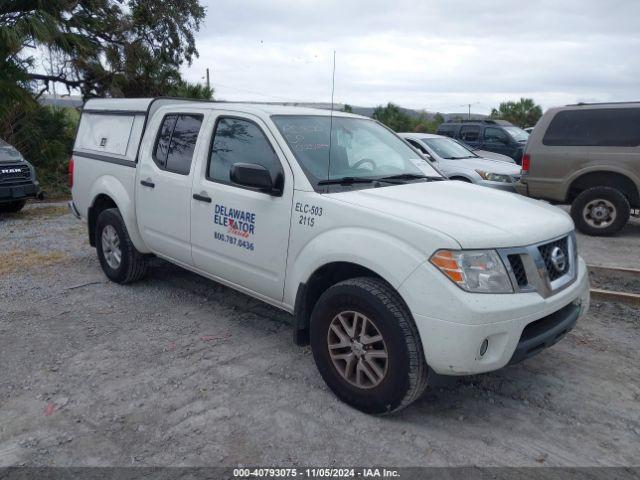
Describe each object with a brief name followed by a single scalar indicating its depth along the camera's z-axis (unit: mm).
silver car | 9805
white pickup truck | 3014
